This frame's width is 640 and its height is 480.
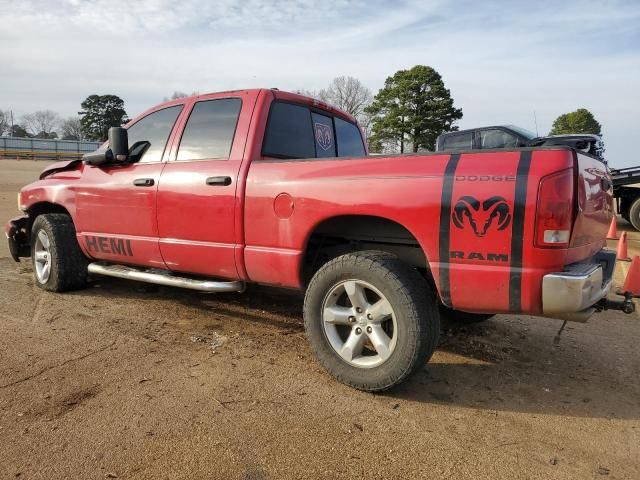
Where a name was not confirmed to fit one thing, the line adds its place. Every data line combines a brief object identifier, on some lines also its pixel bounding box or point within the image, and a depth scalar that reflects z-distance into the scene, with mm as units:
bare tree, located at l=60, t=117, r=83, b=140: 83550
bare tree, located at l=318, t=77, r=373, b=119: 52844
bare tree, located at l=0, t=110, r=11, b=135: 90250
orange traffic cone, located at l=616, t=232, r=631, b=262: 7529
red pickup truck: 2547
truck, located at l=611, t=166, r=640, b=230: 11346
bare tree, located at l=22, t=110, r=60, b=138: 89250
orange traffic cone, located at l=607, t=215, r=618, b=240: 9273
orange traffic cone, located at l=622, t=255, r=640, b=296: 5020
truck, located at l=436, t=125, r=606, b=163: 10242
